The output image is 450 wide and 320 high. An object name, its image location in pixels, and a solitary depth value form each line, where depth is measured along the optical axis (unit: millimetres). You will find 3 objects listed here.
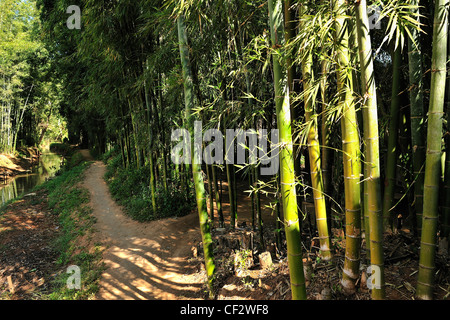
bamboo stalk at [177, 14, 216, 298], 3051
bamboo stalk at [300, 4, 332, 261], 2320
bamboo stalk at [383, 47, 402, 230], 2307
